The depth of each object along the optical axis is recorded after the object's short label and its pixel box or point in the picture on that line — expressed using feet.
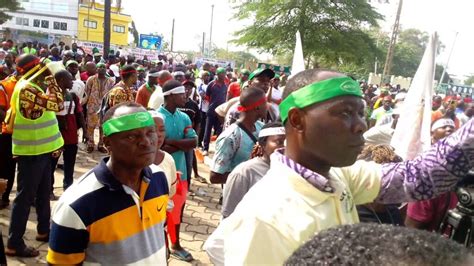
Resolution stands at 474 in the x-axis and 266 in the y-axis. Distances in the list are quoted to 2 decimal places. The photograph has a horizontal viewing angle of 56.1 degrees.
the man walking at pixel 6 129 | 13.11
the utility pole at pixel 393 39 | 82.94
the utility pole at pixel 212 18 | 201.77
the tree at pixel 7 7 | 131.23
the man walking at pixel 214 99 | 28.04
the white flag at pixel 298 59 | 16.22
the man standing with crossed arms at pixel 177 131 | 13.91
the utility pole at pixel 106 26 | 47.46
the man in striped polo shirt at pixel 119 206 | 6.33
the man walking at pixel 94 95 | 25.30
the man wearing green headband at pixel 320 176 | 3.85
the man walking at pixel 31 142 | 12.48
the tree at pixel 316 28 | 69.77
